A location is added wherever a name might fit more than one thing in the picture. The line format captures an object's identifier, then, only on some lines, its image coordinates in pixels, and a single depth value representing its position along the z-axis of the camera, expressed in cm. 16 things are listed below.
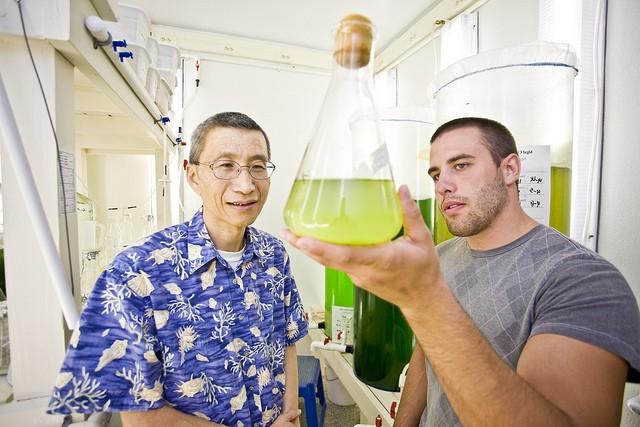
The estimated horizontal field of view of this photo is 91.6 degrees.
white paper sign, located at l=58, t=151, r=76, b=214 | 71
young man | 43
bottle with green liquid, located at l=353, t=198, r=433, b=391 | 114
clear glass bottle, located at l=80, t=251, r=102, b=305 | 125
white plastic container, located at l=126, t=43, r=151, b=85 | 112
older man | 65
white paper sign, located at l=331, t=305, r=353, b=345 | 144
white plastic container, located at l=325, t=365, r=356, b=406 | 202
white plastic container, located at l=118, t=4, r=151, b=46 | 116
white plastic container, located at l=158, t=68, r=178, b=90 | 154
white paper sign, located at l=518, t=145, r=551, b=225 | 82
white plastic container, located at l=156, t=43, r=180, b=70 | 159
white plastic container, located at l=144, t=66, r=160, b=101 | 132
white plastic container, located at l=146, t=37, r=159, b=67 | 132
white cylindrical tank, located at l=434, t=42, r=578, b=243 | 82
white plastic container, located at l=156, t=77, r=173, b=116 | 148
